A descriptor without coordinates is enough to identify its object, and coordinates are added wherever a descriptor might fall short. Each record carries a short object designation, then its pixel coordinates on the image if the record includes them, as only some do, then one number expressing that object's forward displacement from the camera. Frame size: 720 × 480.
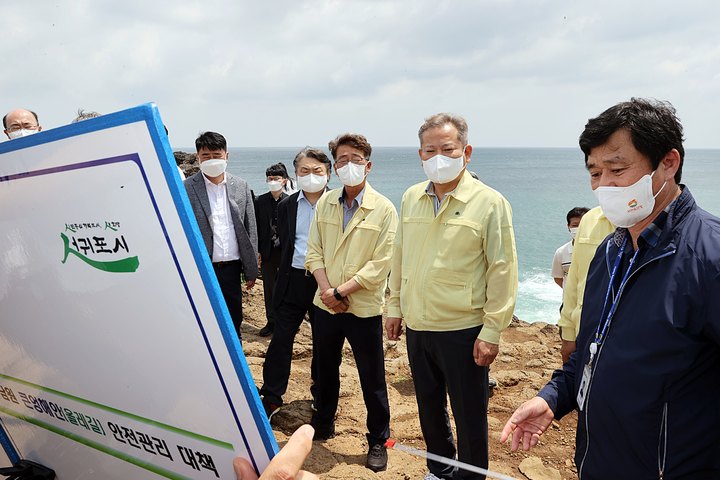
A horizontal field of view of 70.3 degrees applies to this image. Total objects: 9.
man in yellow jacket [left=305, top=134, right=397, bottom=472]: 3.51
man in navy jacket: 1.54
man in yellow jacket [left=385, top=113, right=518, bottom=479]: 2.85
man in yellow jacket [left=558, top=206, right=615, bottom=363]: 2.97
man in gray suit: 4.33
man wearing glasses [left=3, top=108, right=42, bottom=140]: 4.64
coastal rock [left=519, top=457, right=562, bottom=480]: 3.64
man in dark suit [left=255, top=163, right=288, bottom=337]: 6.04
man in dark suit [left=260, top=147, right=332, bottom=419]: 4.11
